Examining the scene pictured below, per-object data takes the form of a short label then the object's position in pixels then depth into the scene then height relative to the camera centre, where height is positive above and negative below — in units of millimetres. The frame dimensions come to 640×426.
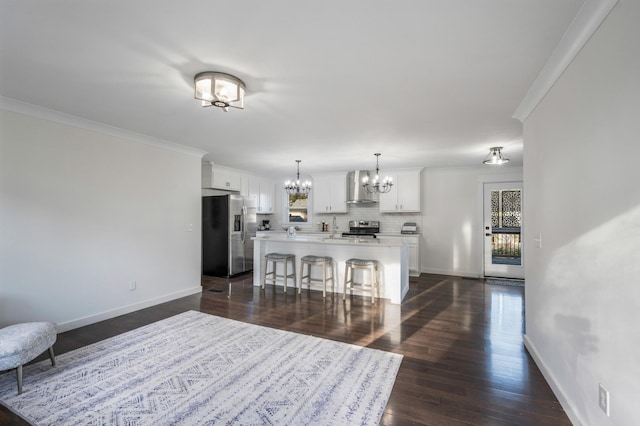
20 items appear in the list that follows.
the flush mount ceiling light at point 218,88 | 2281 +1037
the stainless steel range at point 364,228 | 7191 -339
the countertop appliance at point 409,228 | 6659 -311
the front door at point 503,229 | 6098 -299
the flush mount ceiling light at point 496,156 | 4578 +953
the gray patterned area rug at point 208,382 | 1924 -1351
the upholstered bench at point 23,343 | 2119 -1024
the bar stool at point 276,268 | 5082 -982
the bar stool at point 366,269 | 4426 -925
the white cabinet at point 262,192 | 7486 +598
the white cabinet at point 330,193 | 7310 +566
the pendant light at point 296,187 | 6178 +597
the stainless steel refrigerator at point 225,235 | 6223 -485
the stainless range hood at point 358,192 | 7070 +559
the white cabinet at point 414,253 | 6305 -844
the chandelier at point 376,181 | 5159 +607
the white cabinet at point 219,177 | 6180 +828
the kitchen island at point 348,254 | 4547 -695
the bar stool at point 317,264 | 4699 -888
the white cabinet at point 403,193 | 6617 +513
